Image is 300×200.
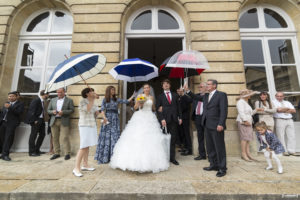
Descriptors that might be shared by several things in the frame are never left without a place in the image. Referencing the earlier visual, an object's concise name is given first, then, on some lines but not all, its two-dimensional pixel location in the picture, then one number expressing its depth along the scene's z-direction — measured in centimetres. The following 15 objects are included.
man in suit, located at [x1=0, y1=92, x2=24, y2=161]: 452
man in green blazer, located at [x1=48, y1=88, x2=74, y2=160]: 457
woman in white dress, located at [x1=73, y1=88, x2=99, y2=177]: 314
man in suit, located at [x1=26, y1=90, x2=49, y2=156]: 481
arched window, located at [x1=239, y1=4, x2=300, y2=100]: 555
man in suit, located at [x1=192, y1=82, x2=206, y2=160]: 439
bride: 315
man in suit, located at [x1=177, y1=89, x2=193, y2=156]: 480
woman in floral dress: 405
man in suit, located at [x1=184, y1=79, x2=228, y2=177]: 321
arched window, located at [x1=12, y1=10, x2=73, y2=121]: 586
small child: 326
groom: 396
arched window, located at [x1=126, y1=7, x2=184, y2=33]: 595
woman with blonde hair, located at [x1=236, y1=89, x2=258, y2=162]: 428
